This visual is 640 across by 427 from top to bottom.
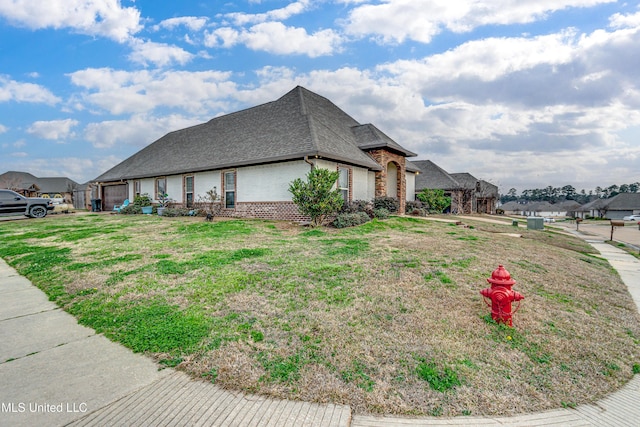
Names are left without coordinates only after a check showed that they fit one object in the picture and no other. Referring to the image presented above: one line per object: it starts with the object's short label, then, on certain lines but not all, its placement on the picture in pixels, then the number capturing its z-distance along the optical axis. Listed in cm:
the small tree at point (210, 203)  1702
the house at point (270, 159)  1424
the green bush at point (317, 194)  1148
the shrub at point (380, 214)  1528
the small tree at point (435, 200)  2480
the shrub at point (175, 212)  1745
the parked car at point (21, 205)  1703
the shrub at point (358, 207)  1383
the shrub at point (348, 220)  1192
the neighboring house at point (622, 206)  6575
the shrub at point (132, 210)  2019
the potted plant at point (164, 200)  1983
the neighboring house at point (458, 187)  3222
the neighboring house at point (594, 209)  7219
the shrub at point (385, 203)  1731
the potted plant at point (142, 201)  2054
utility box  1738
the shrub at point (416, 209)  2098
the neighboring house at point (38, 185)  5263
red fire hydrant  374
